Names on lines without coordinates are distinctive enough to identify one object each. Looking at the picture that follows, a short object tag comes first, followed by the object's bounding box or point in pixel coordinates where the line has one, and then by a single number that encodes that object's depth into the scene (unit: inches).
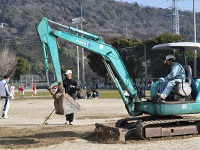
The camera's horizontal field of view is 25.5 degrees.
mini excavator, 490.3
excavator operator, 489.7
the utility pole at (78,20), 3508.9
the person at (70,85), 634.2
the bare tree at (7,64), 3945.4
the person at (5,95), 784.3
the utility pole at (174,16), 4753.9
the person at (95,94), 1584.0
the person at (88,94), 1609.9
